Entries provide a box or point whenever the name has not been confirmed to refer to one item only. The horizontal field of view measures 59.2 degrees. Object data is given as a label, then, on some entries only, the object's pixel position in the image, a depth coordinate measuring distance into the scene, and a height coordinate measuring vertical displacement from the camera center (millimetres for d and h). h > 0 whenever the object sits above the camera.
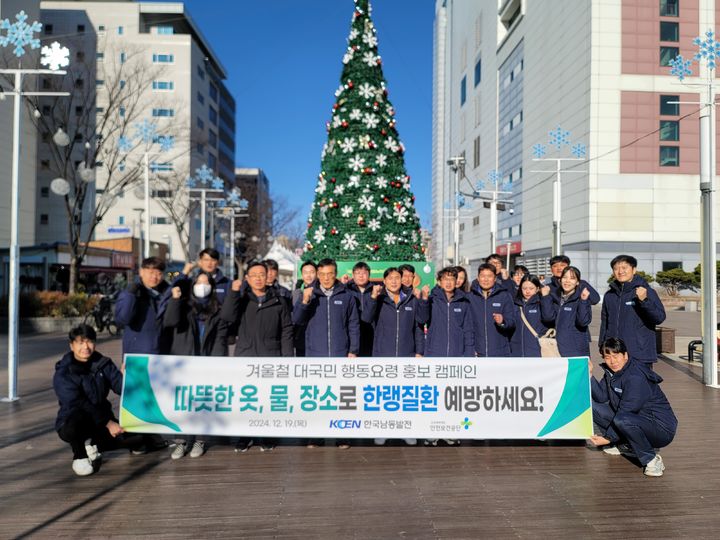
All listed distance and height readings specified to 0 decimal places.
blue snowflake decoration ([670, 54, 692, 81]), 11547 +3935
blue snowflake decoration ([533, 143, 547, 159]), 22789 +4766
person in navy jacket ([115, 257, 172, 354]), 5969 -316
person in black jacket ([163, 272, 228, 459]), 6086 -468
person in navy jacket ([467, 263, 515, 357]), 7035 -381
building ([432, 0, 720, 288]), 40875 +9851
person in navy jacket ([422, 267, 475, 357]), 6852 -446
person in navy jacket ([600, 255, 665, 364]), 6629 -320
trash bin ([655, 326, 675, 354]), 14961 -1381
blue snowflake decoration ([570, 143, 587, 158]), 24141 +5021
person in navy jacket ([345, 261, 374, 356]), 7133 -166
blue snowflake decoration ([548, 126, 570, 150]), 22375 +5107
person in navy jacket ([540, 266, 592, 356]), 6945 -399
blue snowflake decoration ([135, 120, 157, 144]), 21578 +5044
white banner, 6215 -1183
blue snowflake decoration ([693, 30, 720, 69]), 11258 +4187
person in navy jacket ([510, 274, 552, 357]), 7379 -562
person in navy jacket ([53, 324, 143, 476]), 5660 -1132
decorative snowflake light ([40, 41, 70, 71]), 9945 +3490
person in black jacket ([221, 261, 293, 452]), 6441 -442
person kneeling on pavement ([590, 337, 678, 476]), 5688 -1183
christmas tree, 15172 +2484
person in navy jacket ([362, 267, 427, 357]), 6926 -441
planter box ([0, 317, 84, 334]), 19344 -1475
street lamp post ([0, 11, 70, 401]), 8938 +2266
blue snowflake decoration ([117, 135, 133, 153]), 21336 +4601
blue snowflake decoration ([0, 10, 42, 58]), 9992 +3851
